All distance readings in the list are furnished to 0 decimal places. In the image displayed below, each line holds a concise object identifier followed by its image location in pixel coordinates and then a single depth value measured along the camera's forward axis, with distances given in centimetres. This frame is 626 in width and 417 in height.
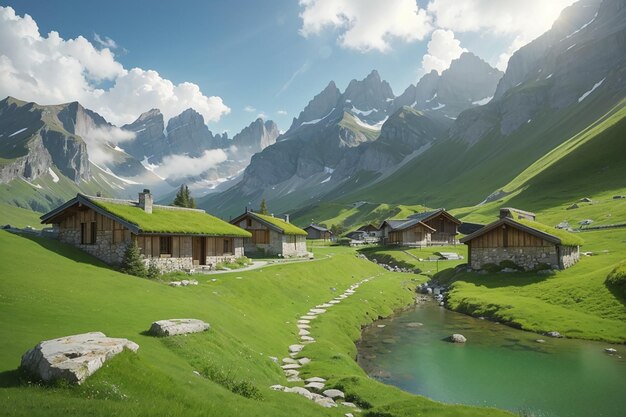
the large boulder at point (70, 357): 1166
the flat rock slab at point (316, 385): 2038
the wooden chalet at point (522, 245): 5362
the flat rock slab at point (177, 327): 1906
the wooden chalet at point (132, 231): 4234
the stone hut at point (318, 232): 17125
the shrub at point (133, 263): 3955
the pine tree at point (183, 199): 12768
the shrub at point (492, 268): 5900
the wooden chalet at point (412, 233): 10606
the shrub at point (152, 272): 4057
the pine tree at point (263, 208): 13712
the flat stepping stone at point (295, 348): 2721
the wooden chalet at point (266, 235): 7600
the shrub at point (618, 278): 3906
